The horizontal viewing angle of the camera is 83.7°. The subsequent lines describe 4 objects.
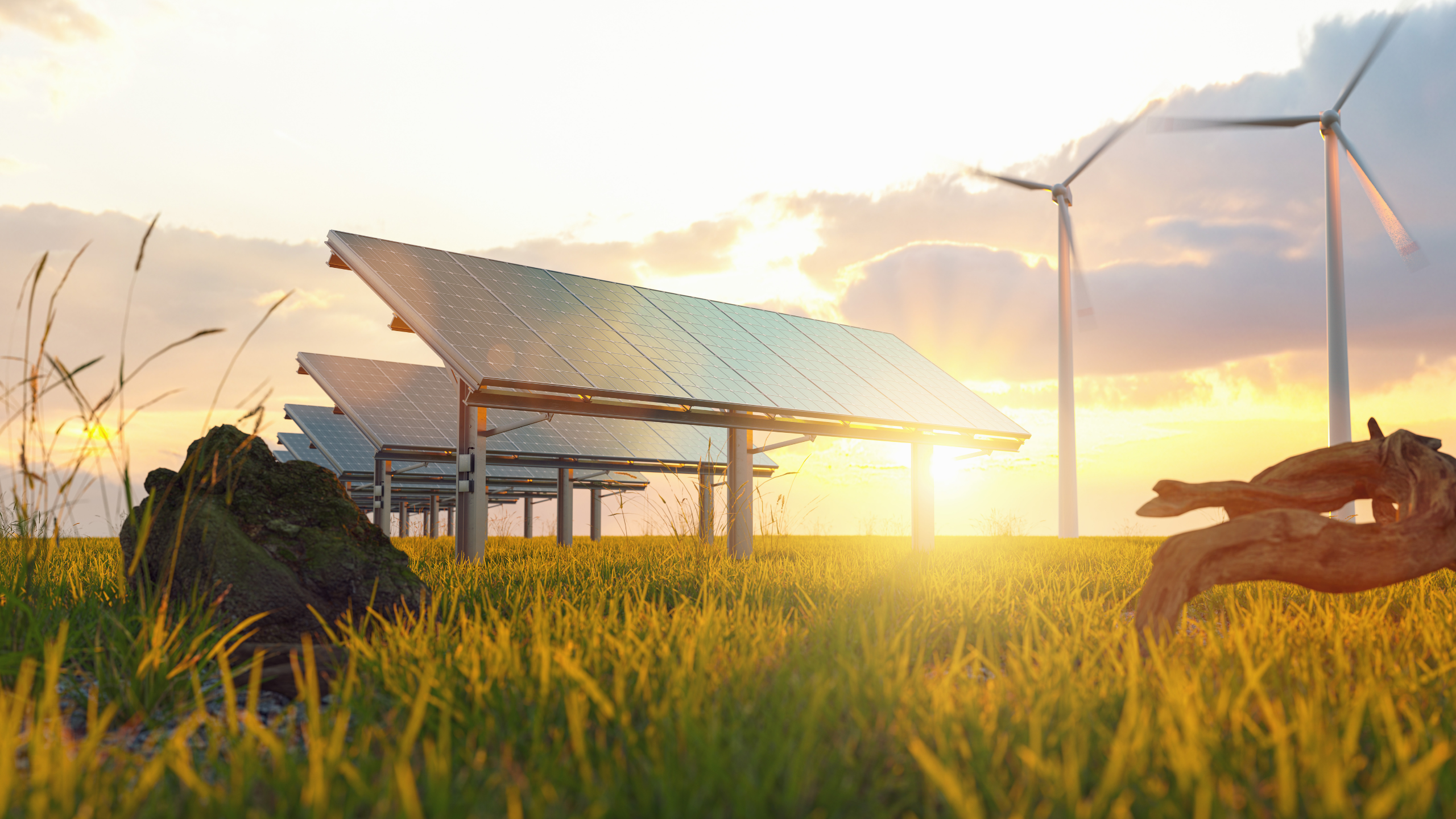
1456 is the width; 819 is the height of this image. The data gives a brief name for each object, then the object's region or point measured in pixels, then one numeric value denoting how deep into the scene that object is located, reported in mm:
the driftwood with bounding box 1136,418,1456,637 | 4695
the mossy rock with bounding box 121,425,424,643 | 4926
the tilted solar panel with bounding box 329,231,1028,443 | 9633
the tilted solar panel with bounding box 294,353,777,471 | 17156
